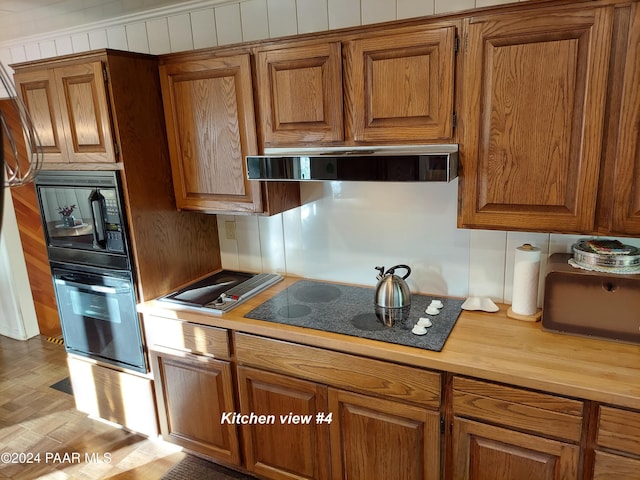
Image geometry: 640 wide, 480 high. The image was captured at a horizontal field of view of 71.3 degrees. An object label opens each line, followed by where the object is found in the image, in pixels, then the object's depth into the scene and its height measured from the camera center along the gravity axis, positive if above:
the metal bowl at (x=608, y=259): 1.58 -0.50
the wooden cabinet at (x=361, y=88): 1.60 +0.15
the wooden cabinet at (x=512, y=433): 1.43 -1.02
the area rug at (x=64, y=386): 3.05 -1.64
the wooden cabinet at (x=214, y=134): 1.97 +0.01
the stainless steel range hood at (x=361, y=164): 1.52 -0.12
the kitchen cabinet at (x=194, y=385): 2.06 -1.16
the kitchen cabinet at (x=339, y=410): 1.65 -1.10
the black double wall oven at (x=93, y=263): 2.13 -0.60
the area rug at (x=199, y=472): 2.22 -1.65
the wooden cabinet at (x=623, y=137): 1.35 -0.07
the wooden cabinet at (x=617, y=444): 1.33 -0.97
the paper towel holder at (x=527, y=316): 1.81 -0.78
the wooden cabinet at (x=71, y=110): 1.98 +0.15
